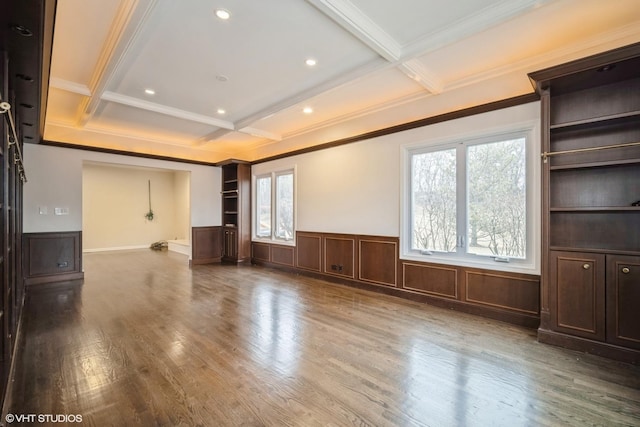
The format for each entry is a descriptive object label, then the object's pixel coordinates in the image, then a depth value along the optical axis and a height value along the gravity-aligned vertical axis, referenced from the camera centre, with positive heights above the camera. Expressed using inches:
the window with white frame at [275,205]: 260.5 +7.7
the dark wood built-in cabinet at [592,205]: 101.7 +3.5
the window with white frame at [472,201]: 135.2 +6.8
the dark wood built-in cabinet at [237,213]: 291.6 +0.6
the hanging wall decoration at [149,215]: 415.8 -2.2
